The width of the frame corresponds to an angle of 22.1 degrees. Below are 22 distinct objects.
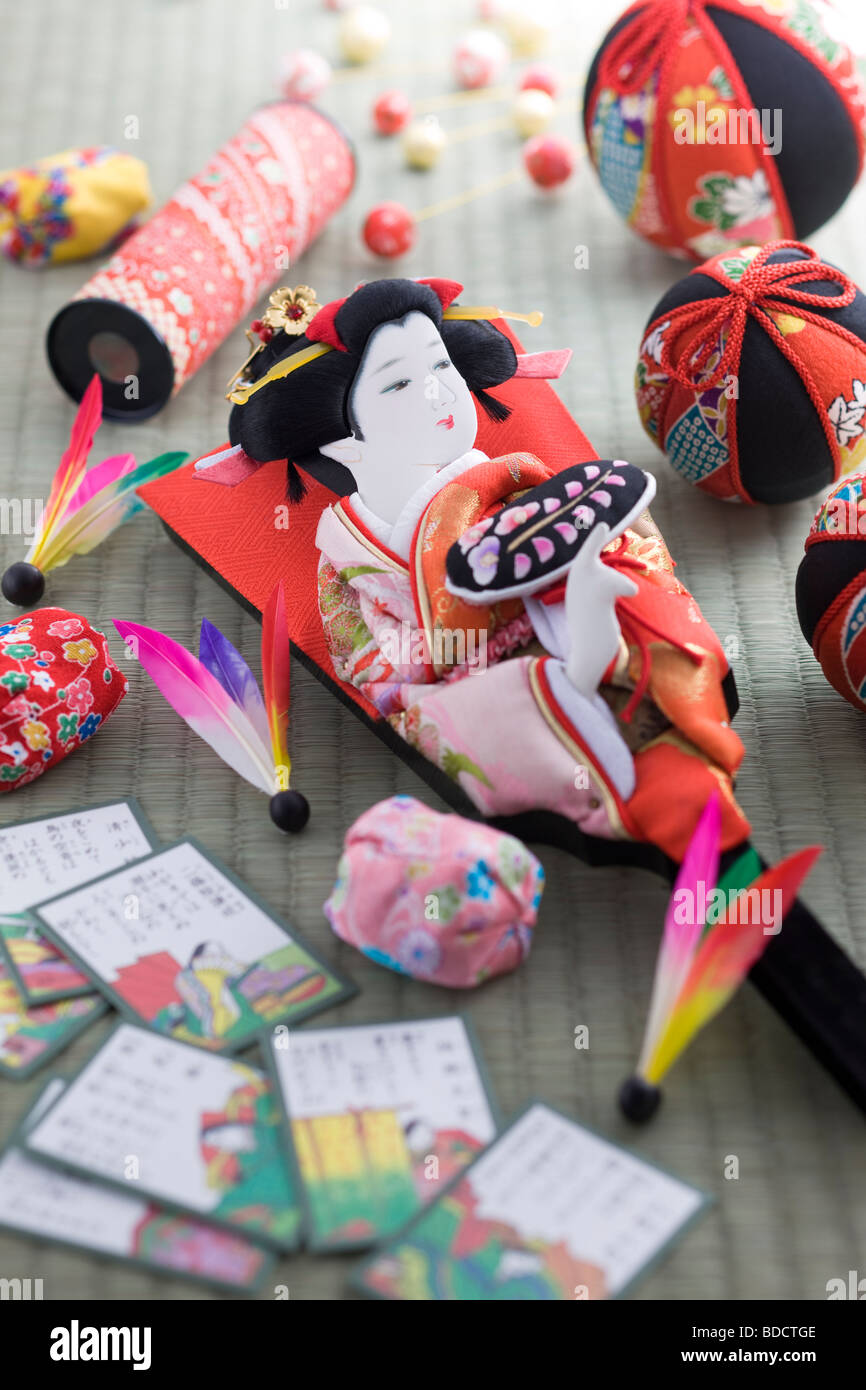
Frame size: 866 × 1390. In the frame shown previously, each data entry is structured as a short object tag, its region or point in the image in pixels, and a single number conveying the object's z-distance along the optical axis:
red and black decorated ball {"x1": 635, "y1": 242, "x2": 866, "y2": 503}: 0.73
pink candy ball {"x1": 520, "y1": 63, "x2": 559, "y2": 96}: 1.04
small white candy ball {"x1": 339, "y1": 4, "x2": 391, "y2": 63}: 1.06
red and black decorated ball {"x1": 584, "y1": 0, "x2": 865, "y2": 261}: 0.82
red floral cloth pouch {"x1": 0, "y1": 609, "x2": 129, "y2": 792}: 0.69
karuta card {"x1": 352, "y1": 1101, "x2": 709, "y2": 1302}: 0.57
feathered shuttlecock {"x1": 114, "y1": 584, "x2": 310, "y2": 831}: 0.70
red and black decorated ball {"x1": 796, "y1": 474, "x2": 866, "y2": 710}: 0.68
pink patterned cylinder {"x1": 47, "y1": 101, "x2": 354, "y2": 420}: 0.83
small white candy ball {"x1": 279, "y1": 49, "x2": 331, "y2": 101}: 1.03
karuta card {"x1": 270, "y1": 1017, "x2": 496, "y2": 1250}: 0.58
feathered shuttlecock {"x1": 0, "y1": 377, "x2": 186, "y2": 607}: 0.77
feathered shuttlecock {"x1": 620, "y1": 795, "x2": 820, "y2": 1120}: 0.60
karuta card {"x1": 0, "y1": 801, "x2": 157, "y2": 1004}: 0.64
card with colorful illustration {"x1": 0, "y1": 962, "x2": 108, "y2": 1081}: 0.62
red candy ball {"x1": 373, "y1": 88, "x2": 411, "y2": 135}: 1.02
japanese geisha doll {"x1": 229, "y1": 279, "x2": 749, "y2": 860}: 0.63
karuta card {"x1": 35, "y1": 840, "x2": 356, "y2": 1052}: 0.63
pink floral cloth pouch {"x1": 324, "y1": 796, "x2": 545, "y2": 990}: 0.62
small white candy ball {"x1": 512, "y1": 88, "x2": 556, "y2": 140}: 1.01
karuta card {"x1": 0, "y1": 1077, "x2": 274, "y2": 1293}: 0.57
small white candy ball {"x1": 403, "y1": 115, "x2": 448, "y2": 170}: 0.99
